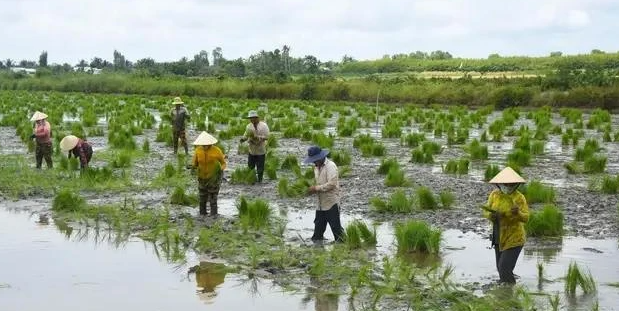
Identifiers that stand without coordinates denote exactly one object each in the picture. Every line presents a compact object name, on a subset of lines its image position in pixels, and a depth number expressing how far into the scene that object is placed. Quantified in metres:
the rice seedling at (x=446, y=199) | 11.70
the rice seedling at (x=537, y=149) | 18.75
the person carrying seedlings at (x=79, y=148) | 14.12
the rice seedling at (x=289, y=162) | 16.17
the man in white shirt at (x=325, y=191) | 9.20
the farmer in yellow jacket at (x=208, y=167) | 10.84
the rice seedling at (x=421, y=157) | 17.39
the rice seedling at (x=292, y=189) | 12.94
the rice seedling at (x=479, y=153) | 17.92
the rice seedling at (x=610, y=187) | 12.88
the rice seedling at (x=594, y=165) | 15.34
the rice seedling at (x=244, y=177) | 14.22
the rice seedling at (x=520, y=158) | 16.50
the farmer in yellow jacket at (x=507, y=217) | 7.45
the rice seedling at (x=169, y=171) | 14.84
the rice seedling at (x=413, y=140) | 21.42
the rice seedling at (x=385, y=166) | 15.37
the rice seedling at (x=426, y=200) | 11.56
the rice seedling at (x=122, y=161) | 16.38
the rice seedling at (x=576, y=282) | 7.43
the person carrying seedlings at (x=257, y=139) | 13.69
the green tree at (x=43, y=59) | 119.31
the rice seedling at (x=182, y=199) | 12.22
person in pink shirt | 15.30
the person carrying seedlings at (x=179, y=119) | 17.75
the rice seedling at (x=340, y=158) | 16.69
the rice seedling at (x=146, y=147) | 19.36
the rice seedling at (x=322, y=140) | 20.42
